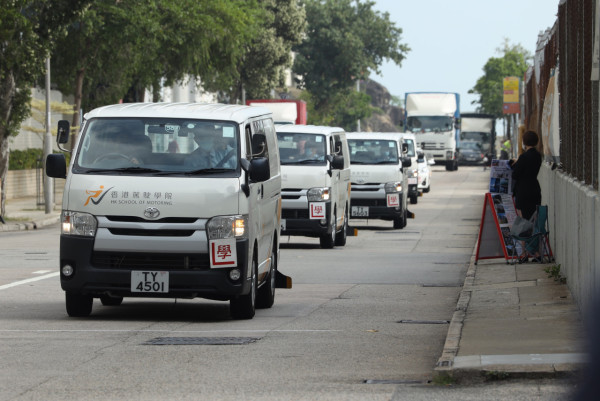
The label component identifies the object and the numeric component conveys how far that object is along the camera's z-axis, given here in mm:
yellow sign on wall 95000
